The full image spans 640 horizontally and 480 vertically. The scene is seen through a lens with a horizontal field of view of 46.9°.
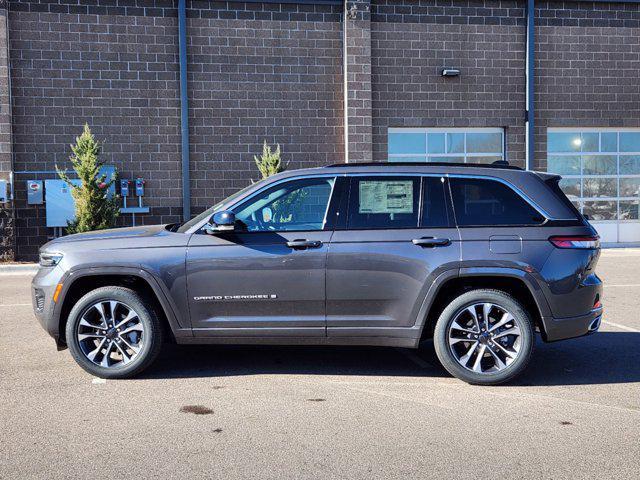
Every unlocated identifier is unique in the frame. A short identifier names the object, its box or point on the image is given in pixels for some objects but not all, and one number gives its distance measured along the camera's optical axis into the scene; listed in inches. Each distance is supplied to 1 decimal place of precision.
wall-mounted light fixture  767.7
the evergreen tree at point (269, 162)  718.5
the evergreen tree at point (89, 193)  660.7
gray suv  233.6
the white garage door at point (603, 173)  819.4
